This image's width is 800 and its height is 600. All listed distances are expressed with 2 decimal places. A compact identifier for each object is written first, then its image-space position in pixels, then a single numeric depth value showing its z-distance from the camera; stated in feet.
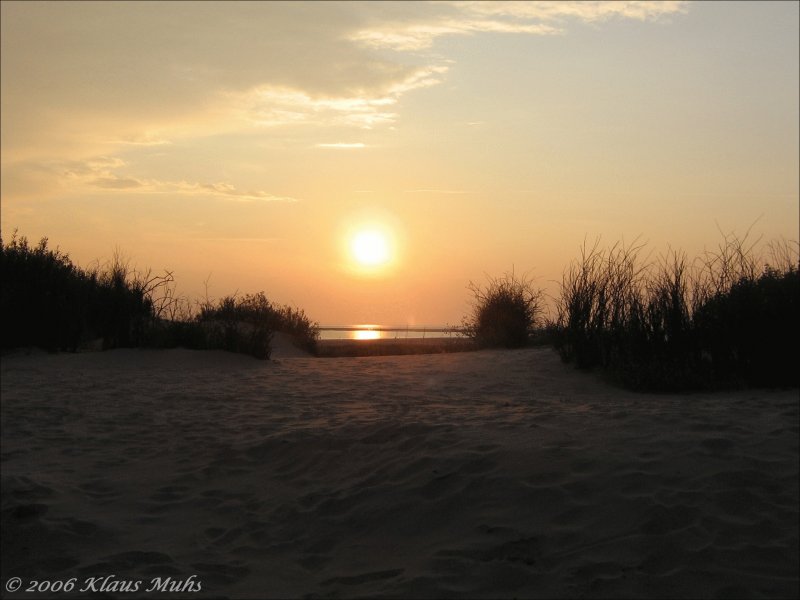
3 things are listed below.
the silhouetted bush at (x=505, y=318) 65.31
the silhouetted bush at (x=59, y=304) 52.90
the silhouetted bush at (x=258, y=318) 63.06
